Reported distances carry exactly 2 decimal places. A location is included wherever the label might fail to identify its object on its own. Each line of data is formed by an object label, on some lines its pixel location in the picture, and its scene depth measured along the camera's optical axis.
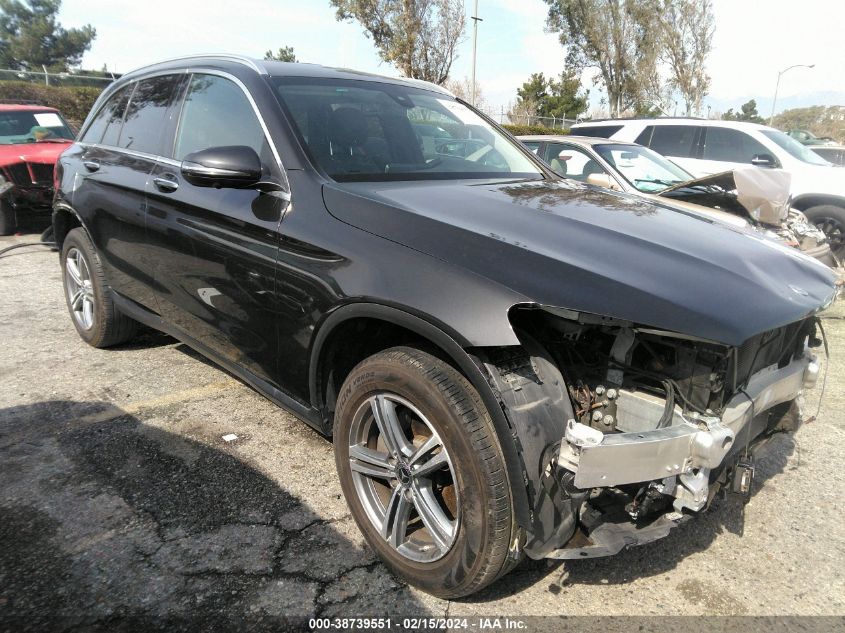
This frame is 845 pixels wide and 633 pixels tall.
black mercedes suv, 1.84
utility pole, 27.78
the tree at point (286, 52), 59.14
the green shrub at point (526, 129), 27.38
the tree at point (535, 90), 45.38
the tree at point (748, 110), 67.06
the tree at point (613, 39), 35.81
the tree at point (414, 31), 28.36
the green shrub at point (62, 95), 21.30
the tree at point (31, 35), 49.88
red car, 8.50
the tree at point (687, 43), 35.06
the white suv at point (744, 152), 8.20
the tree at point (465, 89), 31.61
